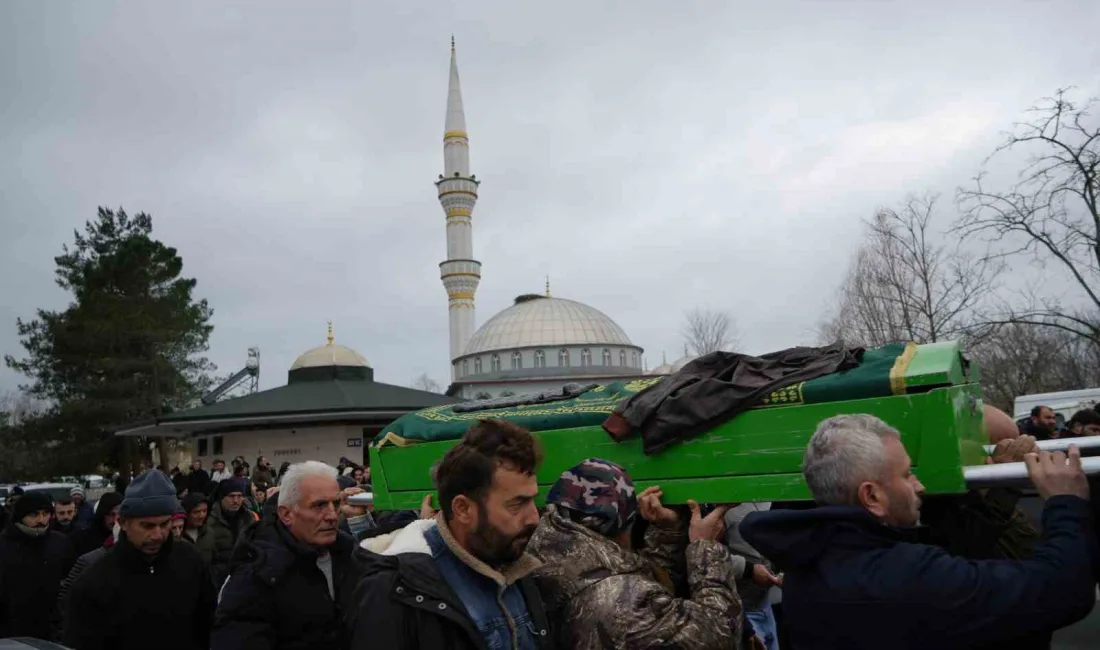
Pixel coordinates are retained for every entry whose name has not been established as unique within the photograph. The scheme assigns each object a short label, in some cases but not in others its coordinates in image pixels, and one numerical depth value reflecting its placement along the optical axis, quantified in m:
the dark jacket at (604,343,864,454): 3.66
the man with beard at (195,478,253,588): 7.37
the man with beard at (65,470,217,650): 4.05
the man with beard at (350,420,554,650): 2.31
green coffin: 3.20
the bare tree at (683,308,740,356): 42.47
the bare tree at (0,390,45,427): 54.47
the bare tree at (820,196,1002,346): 20.56
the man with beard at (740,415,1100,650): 2.22
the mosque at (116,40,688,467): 27.41
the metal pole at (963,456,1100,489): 2.51
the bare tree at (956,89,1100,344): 14.33
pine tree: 30.92
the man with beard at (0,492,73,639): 6.30
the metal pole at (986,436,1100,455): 3.38
